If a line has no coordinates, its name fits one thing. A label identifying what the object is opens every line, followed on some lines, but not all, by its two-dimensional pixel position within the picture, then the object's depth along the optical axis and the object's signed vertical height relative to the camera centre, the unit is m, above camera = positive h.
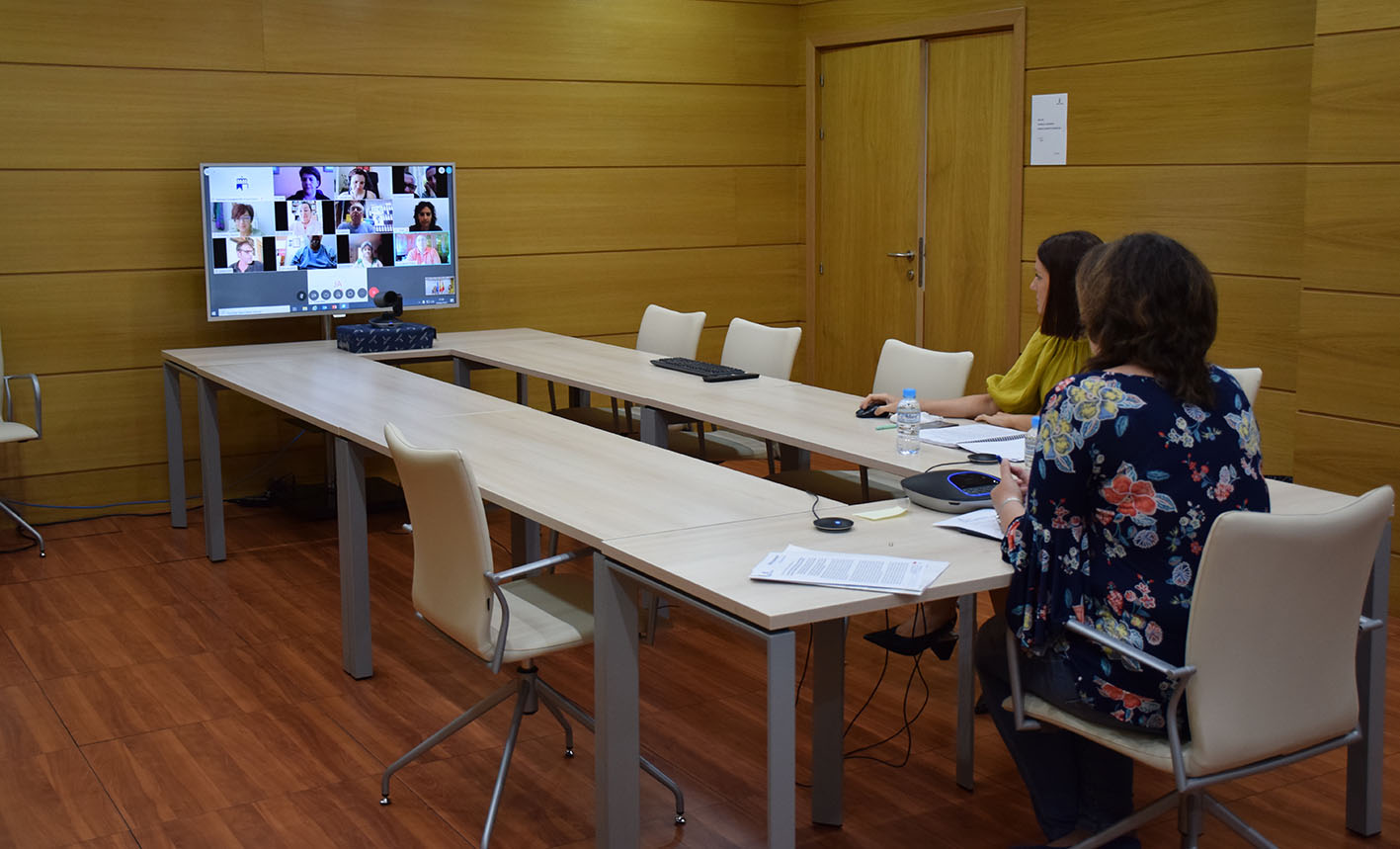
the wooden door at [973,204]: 6.56 +0.15
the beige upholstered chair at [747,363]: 5.22 -0.49
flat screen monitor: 5.85 -0.01
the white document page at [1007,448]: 3.60 -0.56
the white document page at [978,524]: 2.89 -0.61
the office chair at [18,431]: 5.39 -0.75
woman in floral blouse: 2.46 -0.44
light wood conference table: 2.55 -0.61
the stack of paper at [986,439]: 3.67 -0.56
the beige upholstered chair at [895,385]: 4.45 -0.51
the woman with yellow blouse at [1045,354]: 3.67 -0.33
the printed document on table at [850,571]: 2.54 -0.62
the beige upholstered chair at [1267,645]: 2.34 -0.71
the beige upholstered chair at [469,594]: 2.95 -0.79
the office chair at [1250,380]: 4.07 -0.42
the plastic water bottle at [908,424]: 3.73 -0.51
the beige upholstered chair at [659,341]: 5.78 -0.45
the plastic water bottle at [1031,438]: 3.46 -0.50
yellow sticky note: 3.08 -0.61
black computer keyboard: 4.93 -0.48
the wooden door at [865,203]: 7.09 +0.16
